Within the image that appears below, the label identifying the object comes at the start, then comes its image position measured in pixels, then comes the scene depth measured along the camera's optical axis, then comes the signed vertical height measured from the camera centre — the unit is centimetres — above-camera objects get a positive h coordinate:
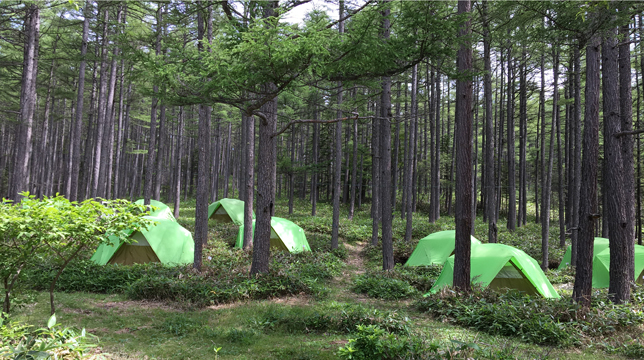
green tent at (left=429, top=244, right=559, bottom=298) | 798 -171
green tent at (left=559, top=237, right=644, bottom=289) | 1019 -189
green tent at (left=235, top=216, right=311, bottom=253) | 1315 -170
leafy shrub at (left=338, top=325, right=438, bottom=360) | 370 -167
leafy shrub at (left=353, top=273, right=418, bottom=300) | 806 -222
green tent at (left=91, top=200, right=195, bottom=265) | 1009 -178
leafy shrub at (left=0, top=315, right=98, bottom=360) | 321 -162
